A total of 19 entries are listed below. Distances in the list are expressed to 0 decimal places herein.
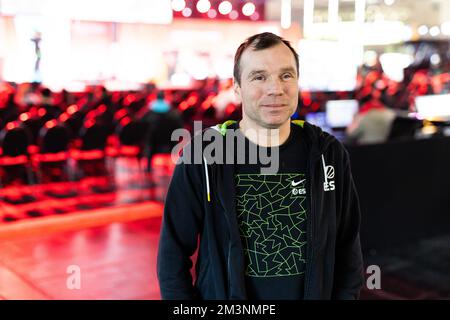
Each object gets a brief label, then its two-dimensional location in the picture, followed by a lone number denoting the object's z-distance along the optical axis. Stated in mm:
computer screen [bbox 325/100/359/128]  7141
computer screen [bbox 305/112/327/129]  7236
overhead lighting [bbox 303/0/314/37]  16094
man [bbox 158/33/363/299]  1493
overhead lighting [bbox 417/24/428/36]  21344
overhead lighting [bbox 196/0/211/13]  18016
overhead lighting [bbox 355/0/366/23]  10107
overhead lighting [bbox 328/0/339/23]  11340
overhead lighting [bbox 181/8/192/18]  17766
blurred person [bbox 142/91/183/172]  7434
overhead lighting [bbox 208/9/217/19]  18406
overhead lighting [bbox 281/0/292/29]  19844
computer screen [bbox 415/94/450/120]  7309
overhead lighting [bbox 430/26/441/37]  21219
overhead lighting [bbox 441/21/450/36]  20412
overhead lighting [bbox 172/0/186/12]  17406
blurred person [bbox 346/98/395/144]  5738
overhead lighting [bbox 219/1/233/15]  18656
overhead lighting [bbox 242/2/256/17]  19109
